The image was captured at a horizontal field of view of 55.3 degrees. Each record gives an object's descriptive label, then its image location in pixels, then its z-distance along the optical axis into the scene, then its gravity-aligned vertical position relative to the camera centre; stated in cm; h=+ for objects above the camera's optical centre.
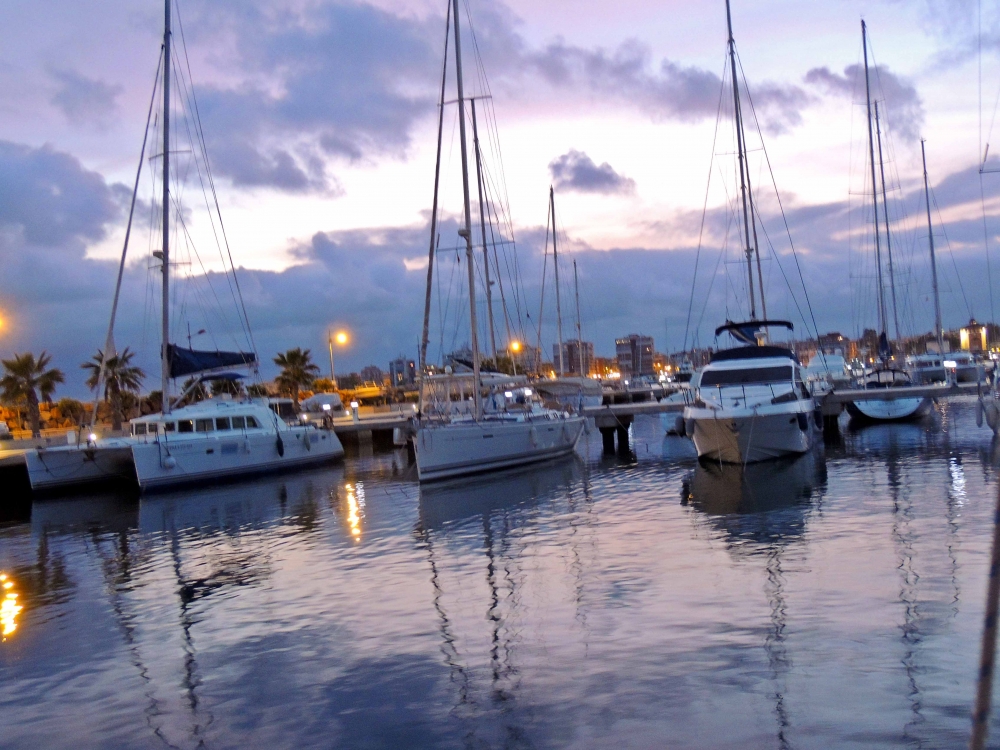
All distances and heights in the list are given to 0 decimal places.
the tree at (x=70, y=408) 6912 +14
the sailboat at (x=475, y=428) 2823 -169
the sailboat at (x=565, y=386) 4578 -88
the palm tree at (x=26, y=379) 5400 +199
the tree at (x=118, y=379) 5047 +162
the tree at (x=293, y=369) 6681 +159
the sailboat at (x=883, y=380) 4278 -180
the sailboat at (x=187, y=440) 3144 -138
